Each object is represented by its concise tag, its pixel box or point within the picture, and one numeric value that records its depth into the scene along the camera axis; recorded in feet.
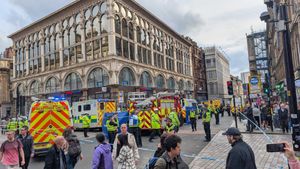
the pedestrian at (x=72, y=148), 21.10
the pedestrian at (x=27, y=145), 26.18
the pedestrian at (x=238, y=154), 13.28
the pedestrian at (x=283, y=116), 49.70
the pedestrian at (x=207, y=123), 46.68
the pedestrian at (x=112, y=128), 42.16
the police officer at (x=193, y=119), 63.40
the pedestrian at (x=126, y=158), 19.08
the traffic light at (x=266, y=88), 61.21
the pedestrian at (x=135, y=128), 44.24
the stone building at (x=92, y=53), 127.54
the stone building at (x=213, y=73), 277.44
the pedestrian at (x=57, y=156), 17.98
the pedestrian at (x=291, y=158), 9.47
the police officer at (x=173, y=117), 44.27
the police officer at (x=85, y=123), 62.13
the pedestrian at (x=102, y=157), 17.94
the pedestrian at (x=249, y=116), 55.01
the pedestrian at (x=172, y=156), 10.49
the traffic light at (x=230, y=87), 58.44
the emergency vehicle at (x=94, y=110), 79.46
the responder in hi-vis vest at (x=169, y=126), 33.28
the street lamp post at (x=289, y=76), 19.23
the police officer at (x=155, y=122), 51.42
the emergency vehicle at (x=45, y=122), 36.81
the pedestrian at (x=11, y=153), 22.22
